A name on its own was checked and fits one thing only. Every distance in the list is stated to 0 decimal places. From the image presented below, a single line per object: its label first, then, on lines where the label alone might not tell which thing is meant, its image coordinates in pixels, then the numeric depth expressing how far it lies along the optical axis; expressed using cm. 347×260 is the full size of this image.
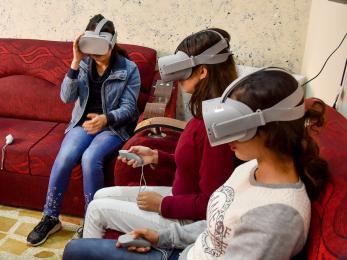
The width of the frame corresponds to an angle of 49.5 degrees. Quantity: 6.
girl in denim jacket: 200
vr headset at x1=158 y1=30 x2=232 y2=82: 128
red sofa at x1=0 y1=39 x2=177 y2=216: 216
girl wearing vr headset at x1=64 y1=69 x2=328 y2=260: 81
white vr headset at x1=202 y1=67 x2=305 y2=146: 84
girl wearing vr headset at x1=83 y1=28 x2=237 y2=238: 121
